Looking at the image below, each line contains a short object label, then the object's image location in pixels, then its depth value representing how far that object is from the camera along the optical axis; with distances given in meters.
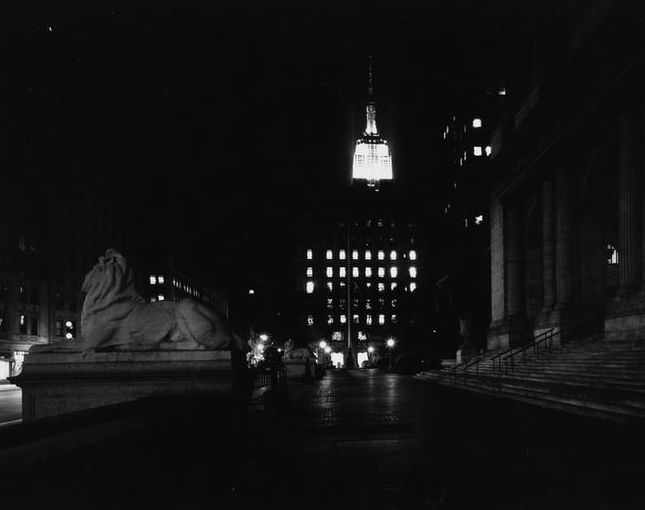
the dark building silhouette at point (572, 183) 29.97
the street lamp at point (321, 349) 111.89
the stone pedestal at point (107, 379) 11.59
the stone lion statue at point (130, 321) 12.08
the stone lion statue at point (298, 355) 43.00
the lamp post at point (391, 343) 87.36
